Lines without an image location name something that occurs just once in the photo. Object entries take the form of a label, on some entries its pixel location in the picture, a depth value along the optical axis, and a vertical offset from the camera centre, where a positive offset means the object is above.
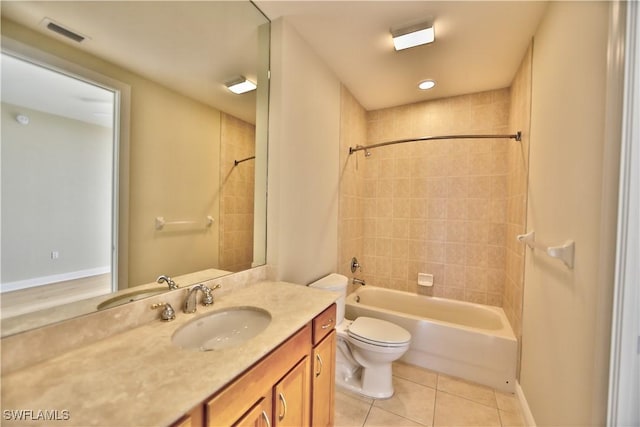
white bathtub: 1.86 -1.05
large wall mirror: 0.76 +0.23
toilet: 1.72 -0.99
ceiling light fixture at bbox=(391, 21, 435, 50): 1.62 +1.19
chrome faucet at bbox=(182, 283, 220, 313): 1.11 -0.42
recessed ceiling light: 2.33 +1.21
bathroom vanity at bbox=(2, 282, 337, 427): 0.56 -0.47
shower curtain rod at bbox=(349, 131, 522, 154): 2.00 +0.66
